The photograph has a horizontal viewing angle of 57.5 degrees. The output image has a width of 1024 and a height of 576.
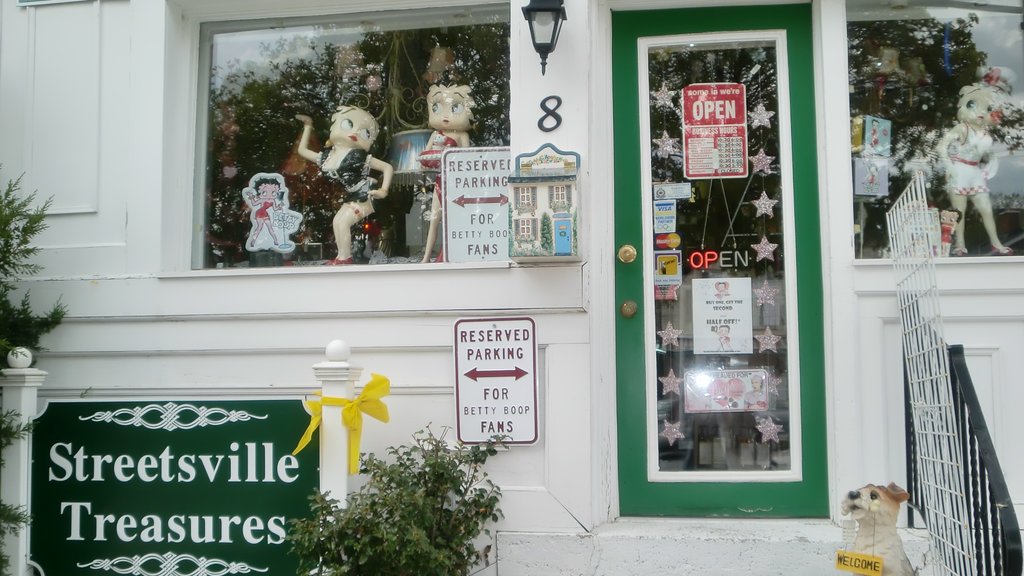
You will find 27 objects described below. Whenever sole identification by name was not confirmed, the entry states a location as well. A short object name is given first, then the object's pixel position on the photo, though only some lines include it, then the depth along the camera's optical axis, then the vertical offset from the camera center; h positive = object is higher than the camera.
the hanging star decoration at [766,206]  4.18 +0.56
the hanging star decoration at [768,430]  4.10 -0.43
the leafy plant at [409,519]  3.41 -0.70
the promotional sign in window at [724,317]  4.16 +0.07
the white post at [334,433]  3.71 -0.39
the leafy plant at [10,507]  3.88 -0.69
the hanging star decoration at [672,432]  4.15 -0.45
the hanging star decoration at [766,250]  4.16 +0.36
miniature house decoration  3.77 +0.50
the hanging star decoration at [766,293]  4.15 +0.17
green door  4.08 +0.30
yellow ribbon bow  3.72 -0.30
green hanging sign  3.93 -0.64
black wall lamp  3.86 +1.31
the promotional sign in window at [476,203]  4.28 +0.61
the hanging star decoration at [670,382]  4.17 -0.23
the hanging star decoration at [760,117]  4.23 +0.97
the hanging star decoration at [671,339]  4.19 -0.03
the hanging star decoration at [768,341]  4.13 -0.04
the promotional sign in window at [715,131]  4.24 +0.92
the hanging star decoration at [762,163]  4.21 +0.76
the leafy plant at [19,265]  4.06 +0.34
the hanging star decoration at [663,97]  4.30 +1.08
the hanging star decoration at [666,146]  4.27 +0.85
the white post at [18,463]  3.95 -0.53
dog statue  3.10 -0.63
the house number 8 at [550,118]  3.97 +0.92
